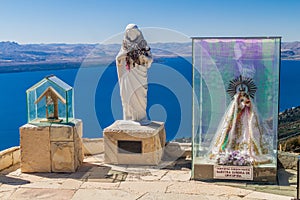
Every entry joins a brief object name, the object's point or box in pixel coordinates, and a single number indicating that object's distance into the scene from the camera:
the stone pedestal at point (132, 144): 7.27
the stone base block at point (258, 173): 6.39
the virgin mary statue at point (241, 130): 6.69
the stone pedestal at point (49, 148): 6.95
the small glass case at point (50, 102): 7.18
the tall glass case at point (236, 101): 6.57
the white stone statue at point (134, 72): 7.53
